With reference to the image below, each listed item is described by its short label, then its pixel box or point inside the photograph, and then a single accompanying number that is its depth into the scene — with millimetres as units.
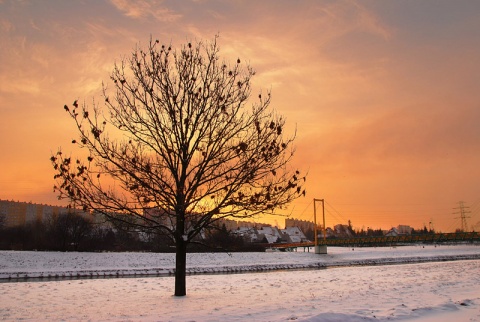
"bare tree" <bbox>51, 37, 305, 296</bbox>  13352
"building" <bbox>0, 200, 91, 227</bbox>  123538
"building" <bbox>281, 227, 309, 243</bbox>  157675
